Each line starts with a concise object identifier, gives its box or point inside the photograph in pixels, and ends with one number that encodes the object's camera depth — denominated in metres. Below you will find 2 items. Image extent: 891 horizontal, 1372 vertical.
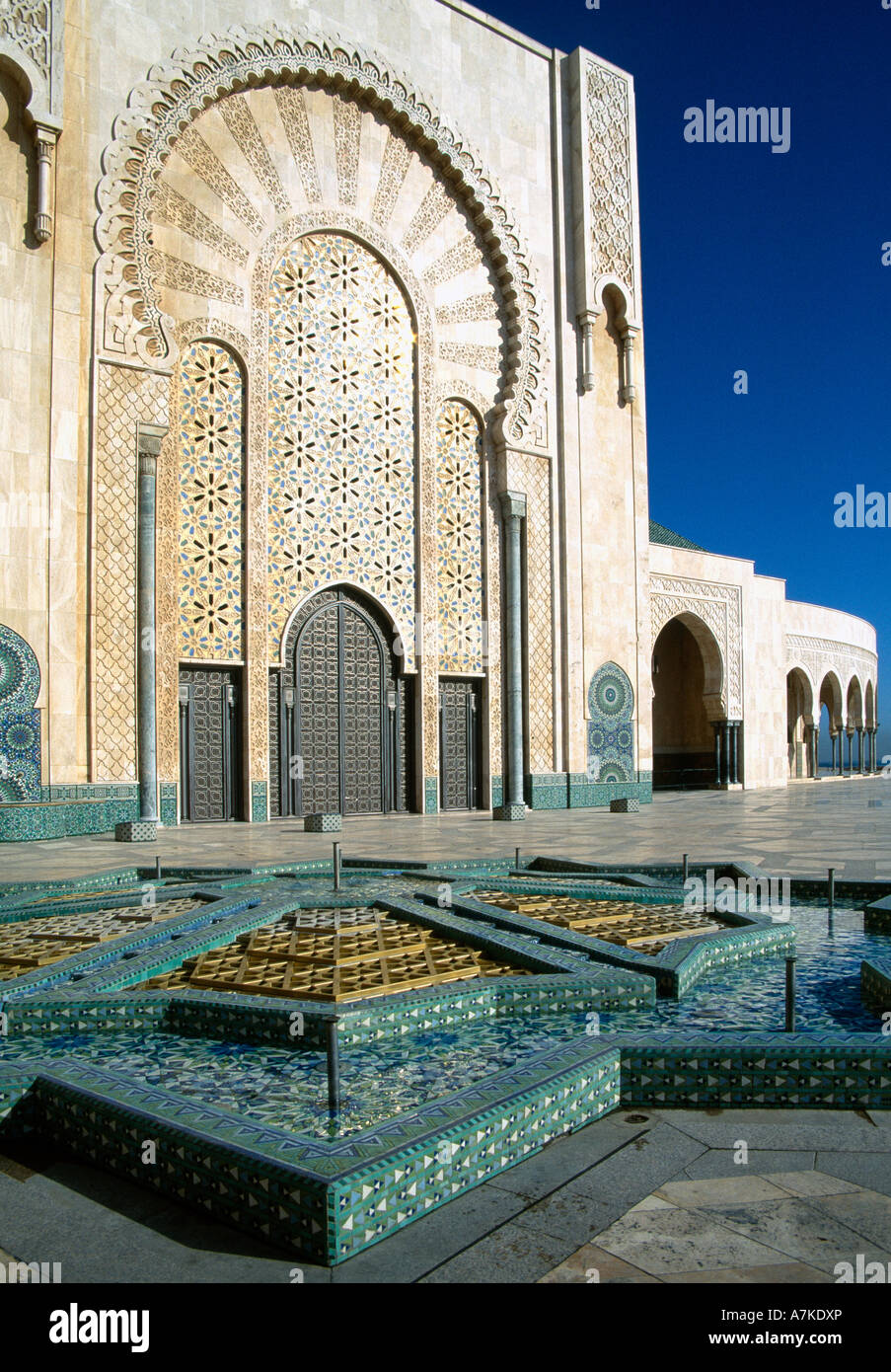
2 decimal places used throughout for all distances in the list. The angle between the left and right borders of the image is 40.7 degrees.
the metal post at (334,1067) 7.27
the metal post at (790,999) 8.88
